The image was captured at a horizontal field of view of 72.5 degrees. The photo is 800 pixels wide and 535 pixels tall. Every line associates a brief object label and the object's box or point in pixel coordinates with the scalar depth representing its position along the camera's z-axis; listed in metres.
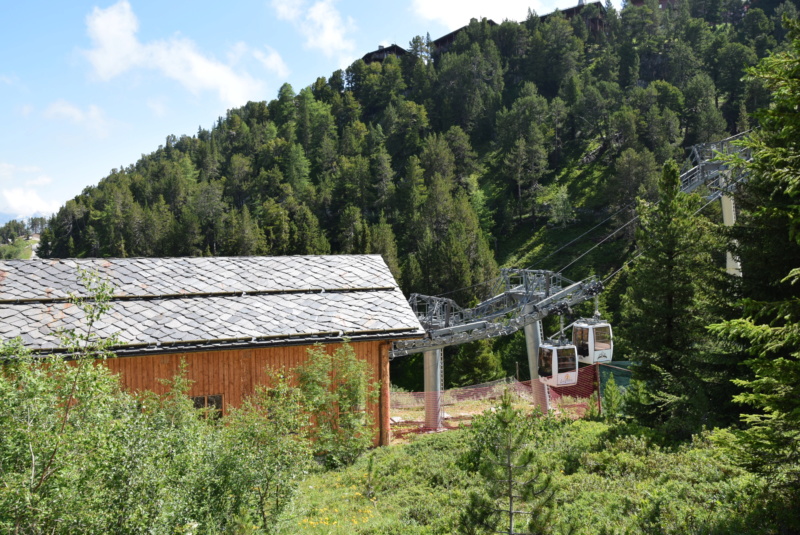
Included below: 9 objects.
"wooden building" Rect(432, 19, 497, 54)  133.88
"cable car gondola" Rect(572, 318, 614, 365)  19.09
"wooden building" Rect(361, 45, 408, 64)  141.00
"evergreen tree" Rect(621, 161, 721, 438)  13.71
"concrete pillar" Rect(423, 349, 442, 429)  20.66
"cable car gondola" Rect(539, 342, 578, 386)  18.89
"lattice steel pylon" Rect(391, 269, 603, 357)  21.56
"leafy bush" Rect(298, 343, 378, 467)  12.41
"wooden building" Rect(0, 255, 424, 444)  12.60
